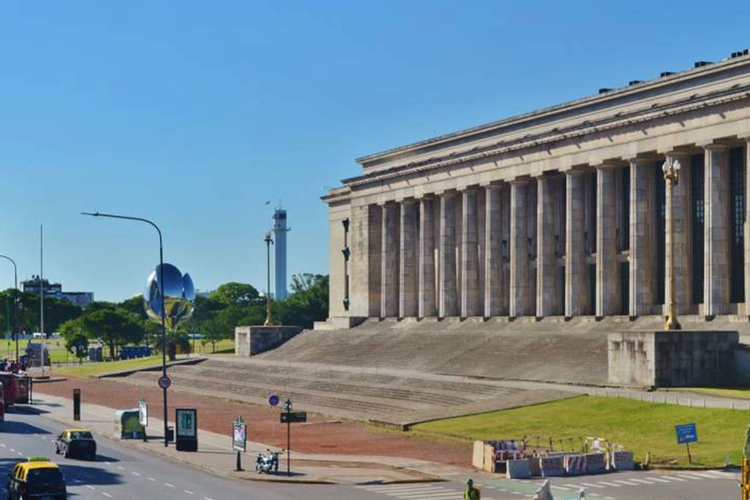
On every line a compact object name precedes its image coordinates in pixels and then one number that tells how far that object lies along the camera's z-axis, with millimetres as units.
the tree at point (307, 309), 173500
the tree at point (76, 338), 183000
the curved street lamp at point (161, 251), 68312
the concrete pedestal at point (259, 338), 134375
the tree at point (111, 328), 182500
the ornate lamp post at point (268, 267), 135800
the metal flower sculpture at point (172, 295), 124938
